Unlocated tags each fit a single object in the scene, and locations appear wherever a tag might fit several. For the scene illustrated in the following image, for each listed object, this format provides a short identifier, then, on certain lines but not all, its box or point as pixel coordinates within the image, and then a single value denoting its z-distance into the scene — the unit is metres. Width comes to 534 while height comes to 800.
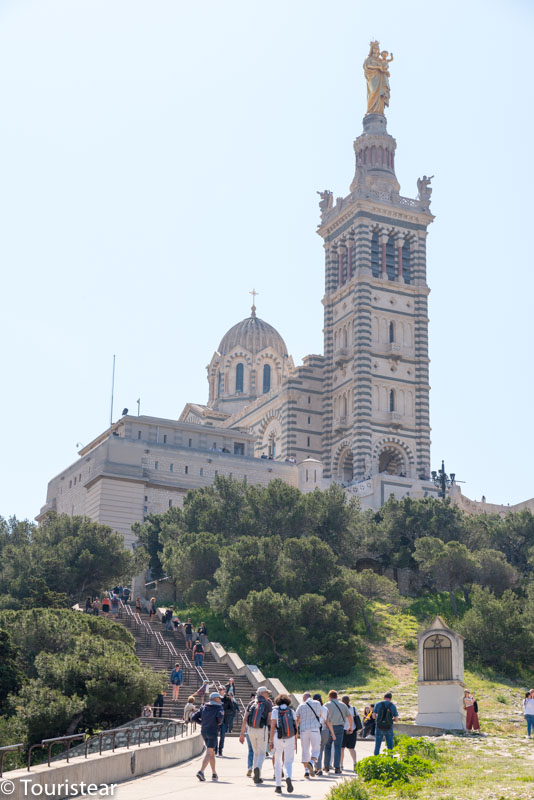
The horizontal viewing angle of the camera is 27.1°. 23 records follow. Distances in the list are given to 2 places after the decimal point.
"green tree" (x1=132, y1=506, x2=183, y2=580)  54.34
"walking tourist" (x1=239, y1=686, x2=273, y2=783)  18.09
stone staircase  31.29
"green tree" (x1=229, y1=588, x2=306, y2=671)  39.06
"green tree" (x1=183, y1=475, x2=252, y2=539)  51.94
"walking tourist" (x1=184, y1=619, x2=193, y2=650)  37.94
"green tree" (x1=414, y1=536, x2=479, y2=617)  49.62
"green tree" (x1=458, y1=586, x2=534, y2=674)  41.72
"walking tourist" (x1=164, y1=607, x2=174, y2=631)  41.06
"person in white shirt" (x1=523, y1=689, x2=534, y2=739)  25.17
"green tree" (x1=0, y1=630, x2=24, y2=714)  28.17
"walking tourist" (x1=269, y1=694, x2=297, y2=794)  16.72
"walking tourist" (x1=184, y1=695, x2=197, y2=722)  23.81
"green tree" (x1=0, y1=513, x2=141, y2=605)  45.56
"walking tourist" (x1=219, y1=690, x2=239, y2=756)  22.30
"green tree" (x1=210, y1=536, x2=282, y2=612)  42.62
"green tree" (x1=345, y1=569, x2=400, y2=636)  46.56
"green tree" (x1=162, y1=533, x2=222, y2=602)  47.31
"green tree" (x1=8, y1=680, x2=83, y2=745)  24.64
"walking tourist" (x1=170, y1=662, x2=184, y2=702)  29.73
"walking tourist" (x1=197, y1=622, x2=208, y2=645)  38.66
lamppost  64.88
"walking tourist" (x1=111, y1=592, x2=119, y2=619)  41.83
